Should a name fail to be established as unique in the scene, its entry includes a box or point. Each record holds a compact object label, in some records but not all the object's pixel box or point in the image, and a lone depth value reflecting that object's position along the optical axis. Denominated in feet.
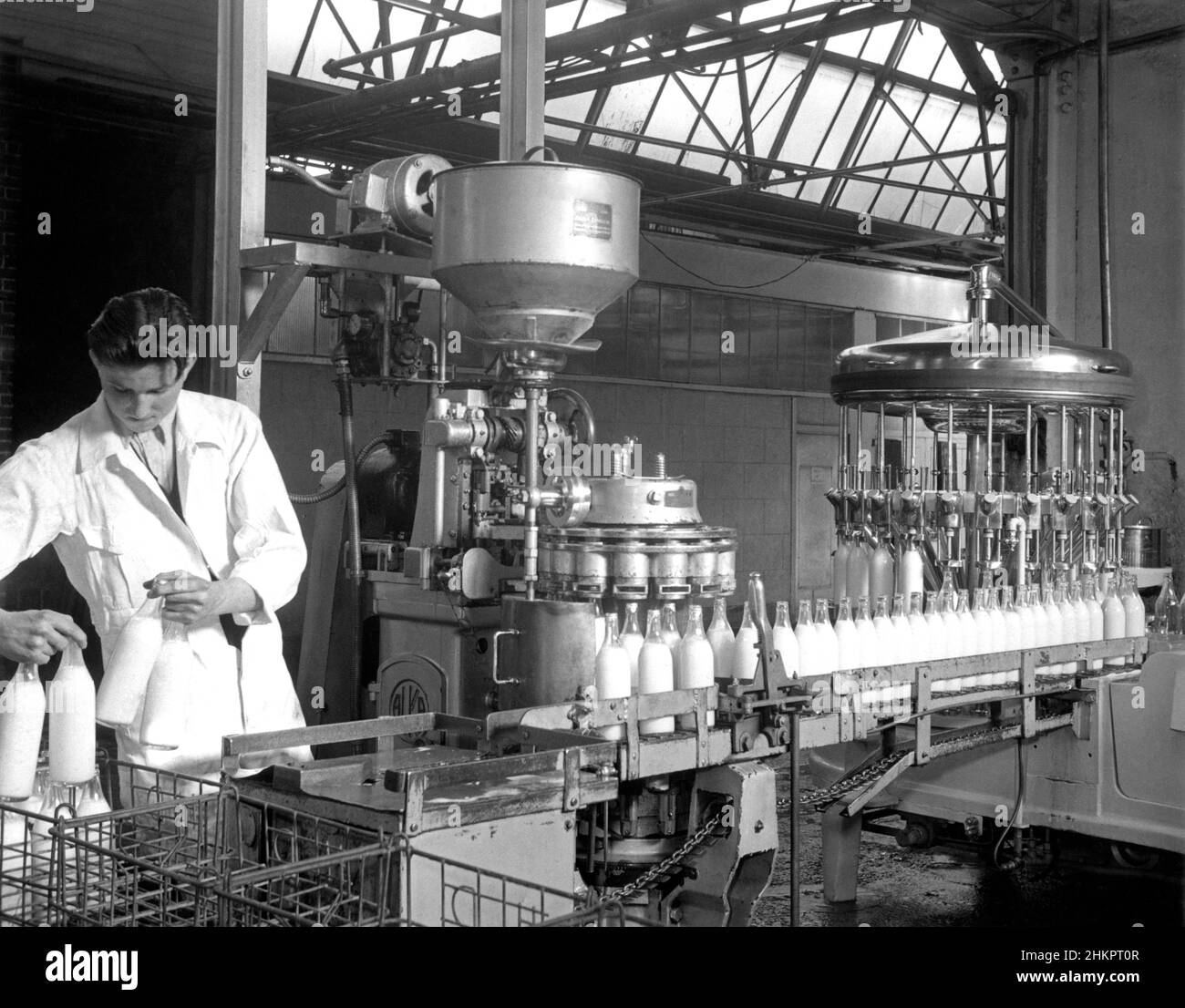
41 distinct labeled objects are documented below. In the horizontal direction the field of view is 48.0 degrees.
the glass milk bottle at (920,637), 11.69
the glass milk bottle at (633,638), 9.57
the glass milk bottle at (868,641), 11.20
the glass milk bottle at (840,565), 14.93
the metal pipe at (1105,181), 17.44
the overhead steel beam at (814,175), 31.04
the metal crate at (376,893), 5.17
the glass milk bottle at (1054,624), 13.48
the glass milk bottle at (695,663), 9.59
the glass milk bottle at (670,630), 9.74
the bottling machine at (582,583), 7.83
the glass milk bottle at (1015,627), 13.01
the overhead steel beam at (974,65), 19.38
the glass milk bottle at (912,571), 14.47
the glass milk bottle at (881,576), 14.83
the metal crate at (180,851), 5.34
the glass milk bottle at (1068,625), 13.58
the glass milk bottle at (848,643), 11.02
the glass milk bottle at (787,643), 10.38
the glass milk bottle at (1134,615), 14.38
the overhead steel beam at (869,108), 32.60
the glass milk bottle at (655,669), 9.43
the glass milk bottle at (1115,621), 14.23
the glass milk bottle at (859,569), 14.92
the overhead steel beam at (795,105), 30.04
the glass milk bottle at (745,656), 9.95
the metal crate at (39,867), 5.31
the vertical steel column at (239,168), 10.75
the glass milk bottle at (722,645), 10.03
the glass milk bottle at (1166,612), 15.39
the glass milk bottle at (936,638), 11.91
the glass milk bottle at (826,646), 10.71
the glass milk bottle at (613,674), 9.28
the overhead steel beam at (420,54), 27.08
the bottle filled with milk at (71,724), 6.49
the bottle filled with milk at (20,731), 6.42
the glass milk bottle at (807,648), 10.59
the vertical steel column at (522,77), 12.44
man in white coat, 7.90
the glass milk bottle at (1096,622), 14.05
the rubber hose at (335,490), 14.58
